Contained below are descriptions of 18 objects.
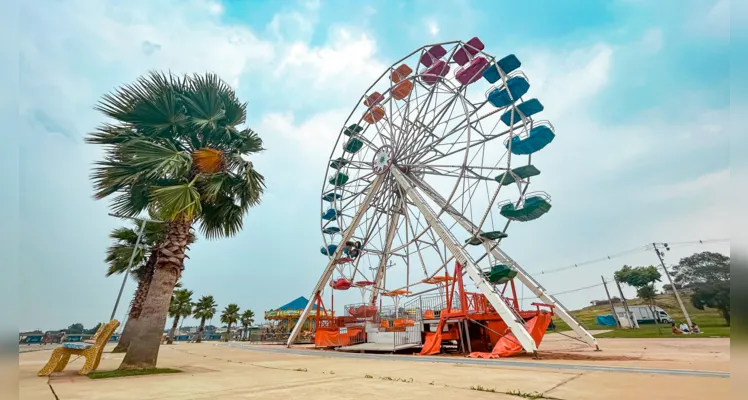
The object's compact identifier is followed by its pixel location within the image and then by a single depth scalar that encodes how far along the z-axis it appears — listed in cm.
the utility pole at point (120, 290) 1030
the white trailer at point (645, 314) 3956
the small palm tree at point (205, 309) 4500
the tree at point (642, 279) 4481
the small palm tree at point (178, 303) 3741
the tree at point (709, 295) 2525
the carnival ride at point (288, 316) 3419
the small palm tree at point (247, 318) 5300
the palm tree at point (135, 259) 1817
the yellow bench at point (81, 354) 779
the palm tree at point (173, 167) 873
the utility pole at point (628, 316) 3538
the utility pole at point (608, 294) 3775
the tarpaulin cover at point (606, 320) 4606
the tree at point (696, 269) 3447
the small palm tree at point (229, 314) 4769
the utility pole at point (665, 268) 2498
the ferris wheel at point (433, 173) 1534
